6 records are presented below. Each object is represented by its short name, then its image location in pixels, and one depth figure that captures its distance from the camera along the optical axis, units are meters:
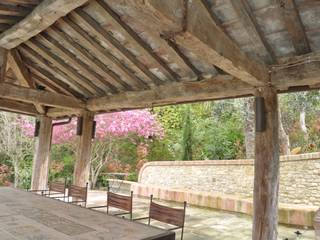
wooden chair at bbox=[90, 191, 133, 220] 3.33
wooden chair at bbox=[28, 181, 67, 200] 4.42
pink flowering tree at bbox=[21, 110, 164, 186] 9.01
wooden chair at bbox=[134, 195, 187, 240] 2.74
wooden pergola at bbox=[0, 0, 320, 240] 2.30
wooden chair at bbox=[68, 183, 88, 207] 4.09
